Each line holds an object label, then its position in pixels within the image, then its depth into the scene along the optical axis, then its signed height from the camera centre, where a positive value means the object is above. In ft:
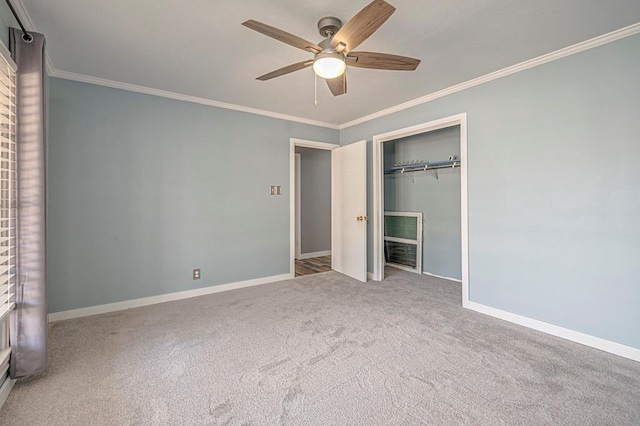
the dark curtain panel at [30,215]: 6.12 -0.05
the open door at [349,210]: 13.92 +0.09
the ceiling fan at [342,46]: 5.11 +3.47
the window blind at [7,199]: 5.67 +0.30
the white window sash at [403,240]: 15.67 -1.63
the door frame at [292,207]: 14.28 +0.25
